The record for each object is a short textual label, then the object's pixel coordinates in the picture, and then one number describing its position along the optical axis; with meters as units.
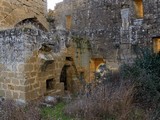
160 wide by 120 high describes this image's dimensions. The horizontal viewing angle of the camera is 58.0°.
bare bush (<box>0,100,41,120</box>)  3.20
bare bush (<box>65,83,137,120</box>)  3.29
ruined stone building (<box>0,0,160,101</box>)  4.19
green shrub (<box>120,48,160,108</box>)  3.83
